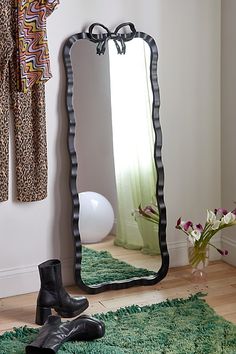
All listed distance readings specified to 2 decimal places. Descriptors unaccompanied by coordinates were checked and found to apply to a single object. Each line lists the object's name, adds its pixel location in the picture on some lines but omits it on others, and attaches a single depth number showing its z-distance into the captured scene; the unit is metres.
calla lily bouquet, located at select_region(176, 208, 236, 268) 3.36
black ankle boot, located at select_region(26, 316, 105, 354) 2.43
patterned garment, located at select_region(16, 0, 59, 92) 2.97
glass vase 3.40
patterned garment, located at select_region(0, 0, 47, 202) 2.97
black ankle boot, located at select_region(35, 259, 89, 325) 2.87
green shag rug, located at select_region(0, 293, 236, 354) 2.52
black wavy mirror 3.22
